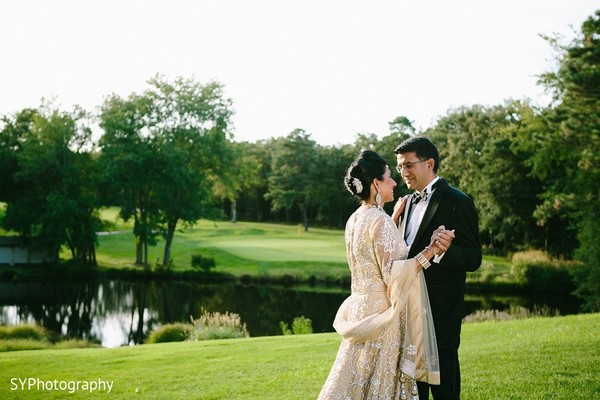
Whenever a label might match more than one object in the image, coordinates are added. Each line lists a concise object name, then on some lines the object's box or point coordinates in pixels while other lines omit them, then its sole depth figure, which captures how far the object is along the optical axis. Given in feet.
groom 16.31
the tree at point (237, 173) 150.30
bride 16.08
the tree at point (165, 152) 135.13
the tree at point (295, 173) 227.40
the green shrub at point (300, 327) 68.69
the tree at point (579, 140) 71.77
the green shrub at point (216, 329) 62.08
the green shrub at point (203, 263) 127.95
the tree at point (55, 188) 135.44
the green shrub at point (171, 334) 66.49
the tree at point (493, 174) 139.74
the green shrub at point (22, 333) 67.42
